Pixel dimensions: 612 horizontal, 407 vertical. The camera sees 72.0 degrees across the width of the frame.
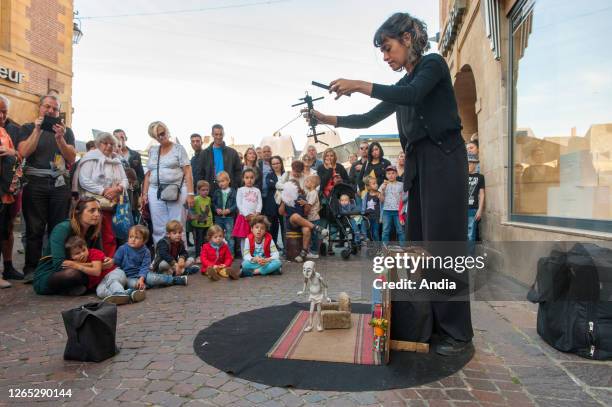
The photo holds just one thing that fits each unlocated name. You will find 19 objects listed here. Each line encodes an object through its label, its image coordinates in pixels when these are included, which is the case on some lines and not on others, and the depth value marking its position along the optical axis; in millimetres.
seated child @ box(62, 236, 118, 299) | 4637
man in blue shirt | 7902
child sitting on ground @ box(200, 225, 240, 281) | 6105
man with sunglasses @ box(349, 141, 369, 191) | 9158
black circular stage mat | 2416
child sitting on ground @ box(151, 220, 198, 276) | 5758
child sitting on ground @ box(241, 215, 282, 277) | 6066
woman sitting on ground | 4609
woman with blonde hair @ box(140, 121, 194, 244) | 6312
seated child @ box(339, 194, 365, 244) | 7805
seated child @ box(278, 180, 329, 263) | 7273
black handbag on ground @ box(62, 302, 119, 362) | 2750
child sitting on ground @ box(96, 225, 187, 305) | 4617
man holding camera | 5340
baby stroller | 7770
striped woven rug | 2785
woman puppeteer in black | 2783
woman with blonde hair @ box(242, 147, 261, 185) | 8125
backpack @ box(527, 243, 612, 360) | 2857
